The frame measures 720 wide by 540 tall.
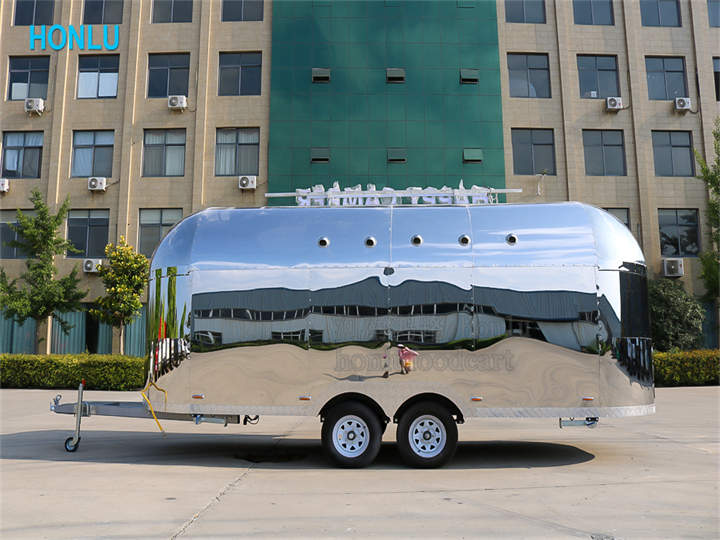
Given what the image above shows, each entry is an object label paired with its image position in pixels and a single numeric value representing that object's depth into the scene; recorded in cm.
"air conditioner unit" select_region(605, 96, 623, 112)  2614
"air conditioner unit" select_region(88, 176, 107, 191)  2595
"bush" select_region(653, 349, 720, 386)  2192
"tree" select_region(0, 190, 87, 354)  2230
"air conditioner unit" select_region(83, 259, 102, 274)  2531
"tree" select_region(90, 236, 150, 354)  2270
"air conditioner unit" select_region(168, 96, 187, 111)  2595
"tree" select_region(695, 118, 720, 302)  2370
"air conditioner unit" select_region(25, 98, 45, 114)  2662
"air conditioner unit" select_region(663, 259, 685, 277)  2506
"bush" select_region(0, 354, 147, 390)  2128
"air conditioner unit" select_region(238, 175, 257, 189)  2522
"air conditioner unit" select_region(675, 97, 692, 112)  2638
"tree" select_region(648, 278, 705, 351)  2320
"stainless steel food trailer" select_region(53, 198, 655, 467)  828
